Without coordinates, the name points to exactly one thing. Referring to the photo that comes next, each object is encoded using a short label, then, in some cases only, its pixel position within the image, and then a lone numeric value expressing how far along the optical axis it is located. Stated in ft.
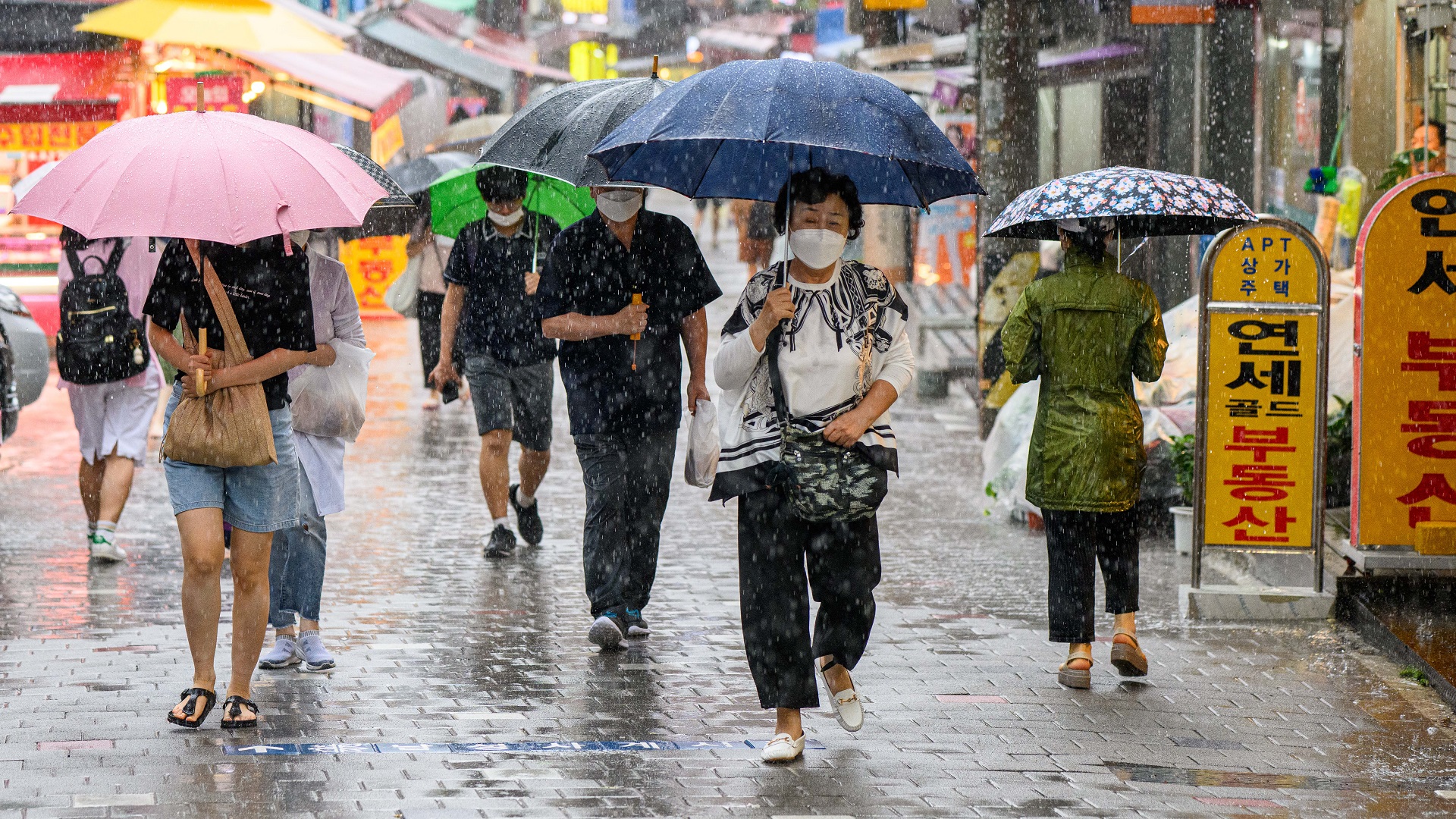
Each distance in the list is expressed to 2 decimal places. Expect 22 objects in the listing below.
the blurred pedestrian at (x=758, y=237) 140.05
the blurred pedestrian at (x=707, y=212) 216.95
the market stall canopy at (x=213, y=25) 89.40
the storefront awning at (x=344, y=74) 131.54
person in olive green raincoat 42.47
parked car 72.74
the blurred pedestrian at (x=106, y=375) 55.93
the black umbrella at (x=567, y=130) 44.98
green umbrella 65.00
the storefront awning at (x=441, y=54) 210.18
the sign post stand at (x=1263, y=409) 49.34
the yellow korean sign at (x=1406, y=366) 49.26
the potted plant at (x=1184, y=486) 59.72
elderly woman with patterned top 35.81
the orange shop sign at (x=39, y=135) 137.18
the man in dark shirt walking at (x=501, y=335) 56.34
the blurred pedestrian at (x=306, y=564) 43.73
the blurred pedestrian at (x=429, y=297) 81.97
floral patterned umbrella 41.39
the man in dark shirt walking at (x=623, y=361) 45.19
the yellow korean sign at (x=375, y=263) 146.10
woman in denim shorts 37.35
